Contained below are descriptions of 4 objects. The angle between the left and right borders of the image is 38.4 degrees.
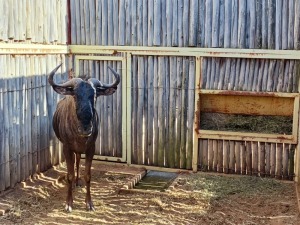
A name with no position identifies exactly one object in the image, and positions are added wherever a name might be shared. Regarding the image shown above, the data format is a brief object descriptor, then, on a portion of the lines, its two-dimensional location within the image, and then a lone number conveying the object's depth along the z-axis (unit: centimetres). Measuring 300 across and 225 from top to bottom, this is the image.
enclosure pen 869
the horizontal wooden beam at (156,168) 969
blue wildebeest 674
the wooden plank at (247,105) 908
